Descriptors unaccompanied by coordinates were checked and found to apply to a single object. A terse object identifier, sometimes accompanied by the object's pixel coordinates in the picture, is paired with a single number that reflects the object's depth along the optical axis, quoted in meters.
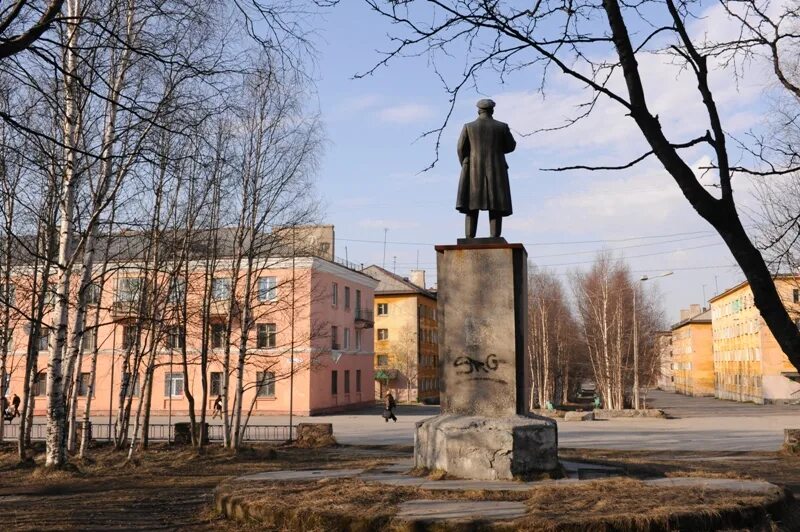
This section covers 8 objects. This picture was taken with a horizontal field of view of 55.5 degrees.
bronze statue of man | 10.29
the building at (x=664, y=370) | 56.88
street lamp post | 36.75
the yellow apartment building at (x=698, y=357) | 92.94
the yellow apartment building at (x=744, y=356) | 60.81
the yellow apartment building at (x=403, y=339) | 61.12
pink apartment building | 40.56
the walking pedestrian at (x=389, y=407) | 35.09
